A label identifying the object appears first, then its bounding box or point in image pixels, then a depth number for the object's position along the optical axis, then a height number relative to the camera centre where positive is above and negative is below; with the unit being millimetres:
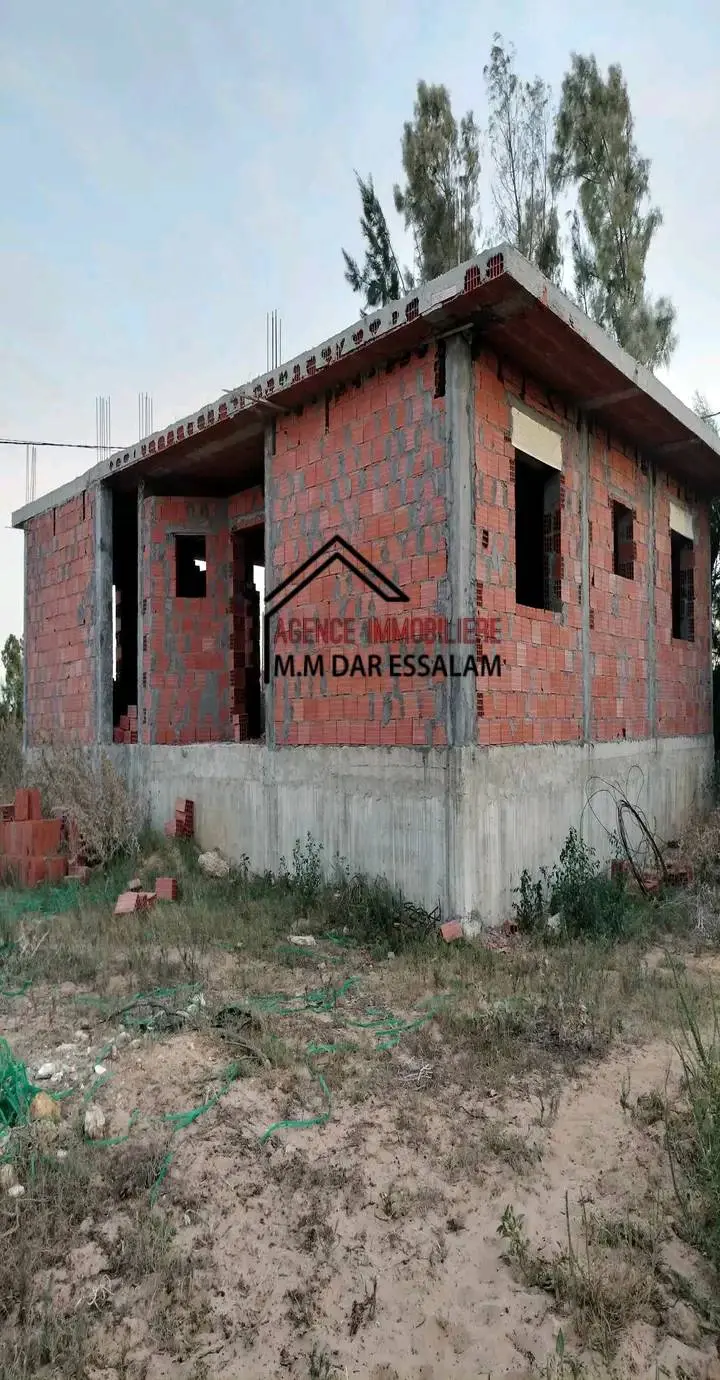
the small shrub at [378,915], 5266 -1452
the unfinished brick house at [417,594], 5457 +1133
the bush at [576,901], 5527 -1454
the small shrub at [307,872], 6125 -1304
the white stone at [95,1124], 2920 -1564
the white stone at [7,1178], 2594 -1579
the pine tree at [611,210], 14320 +9550
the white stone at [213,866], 7055 -1389
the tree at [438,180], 15969 +11360
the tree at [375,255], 16512 +10046
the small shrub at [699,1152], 2404 -1604
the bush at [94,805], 7613 -894
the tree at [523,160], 14994 +11092
